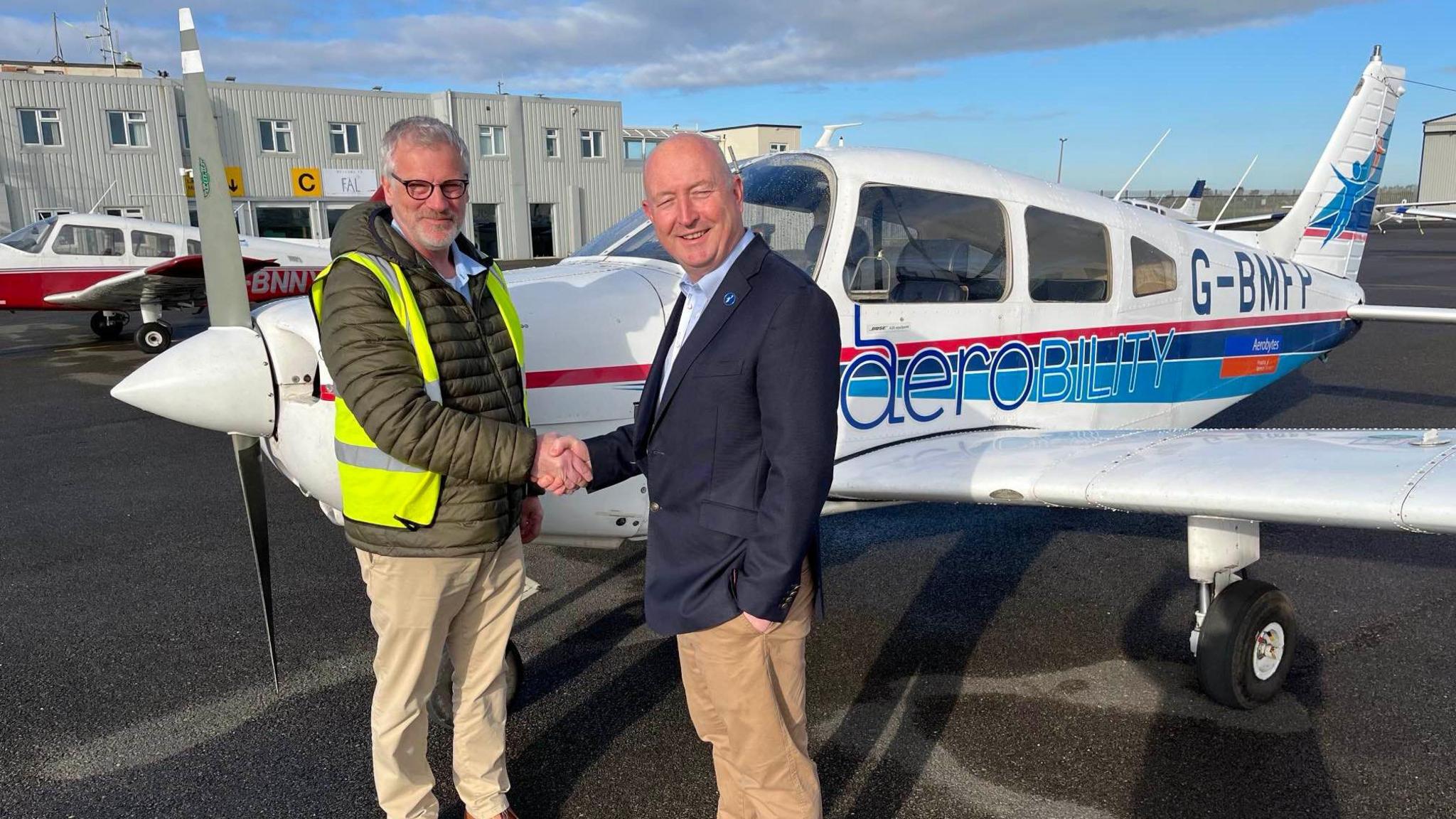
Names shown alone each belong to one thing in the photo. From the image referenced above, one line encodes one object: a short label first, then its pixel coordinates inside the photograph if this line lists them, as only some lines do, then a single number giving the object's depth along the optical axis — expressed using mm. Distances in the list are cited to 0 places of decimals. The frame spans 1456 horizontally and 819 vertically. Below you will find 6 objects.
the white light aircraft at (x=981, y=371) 2828
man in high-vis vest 2180
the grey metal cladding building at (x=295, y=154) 28281
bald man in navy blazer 1802
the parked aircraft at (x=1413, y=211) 30002
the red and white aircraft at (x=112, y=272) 13703
